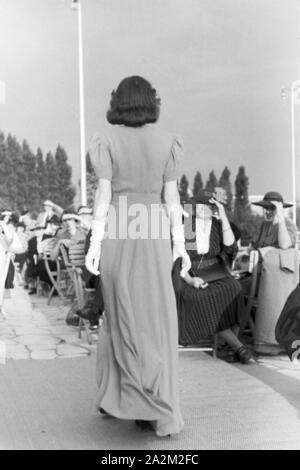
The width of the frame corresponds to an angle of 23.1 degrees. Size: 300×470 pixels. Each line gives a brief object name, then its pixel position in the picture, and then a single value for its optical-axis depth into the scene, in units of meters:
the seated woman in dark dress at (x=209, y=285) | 5.67
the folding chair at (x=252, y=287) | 5.85
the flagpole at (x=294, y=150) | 6.96
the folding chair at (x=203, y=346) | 6.12
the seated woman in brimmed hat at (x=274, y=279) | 5.80
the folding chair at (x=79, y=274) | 6.27
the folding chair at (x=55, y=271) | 10.05
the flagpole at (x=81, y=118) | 18.81
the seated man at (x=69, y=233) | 9.30
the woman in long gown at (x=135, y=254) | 3.63
